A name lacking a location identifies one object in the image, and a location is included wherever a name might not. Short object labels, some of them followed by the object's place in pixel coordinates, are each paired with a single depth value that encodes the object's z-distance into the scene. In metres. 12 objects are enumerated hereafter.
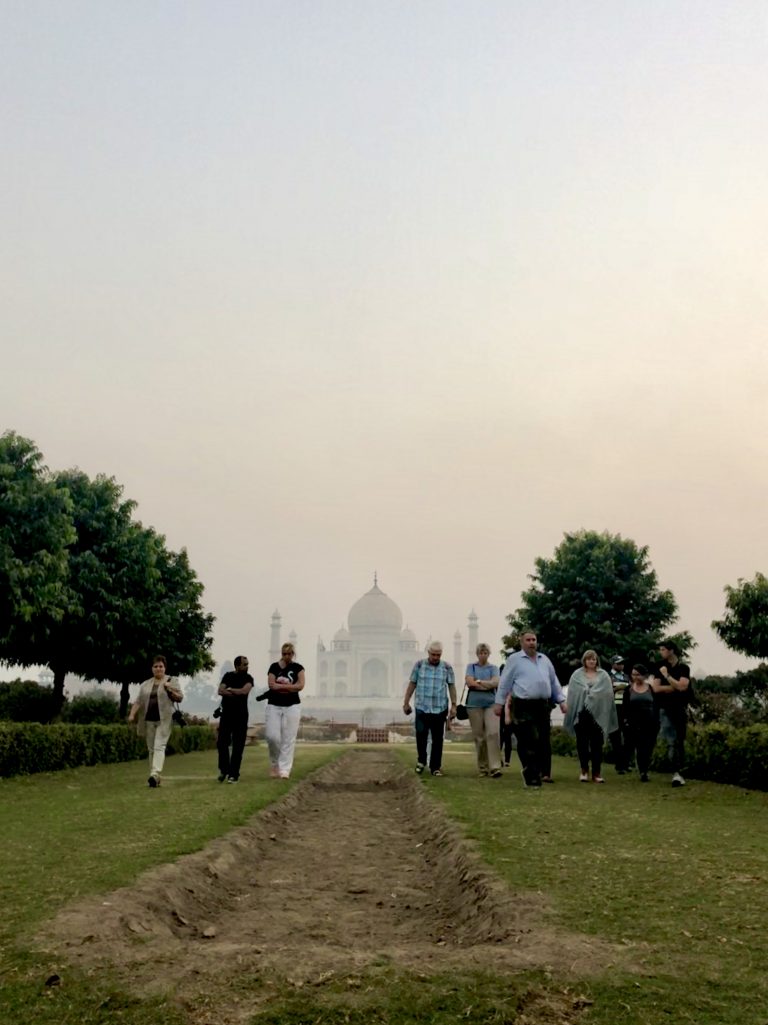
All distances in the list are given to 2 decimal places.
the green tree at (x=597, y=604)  41.22
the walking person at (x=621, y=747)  16.08
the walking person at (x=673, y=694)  14.16
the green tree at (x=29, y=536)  24.98
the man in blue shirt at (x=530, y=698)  13.42
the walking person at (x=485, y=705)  15.52
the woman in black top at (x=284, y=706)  14.98
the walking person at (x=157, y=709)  14.35
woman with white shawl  14.29
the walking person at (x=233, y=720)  15.22
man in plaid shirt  15.04
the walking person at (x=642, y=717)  14.96
